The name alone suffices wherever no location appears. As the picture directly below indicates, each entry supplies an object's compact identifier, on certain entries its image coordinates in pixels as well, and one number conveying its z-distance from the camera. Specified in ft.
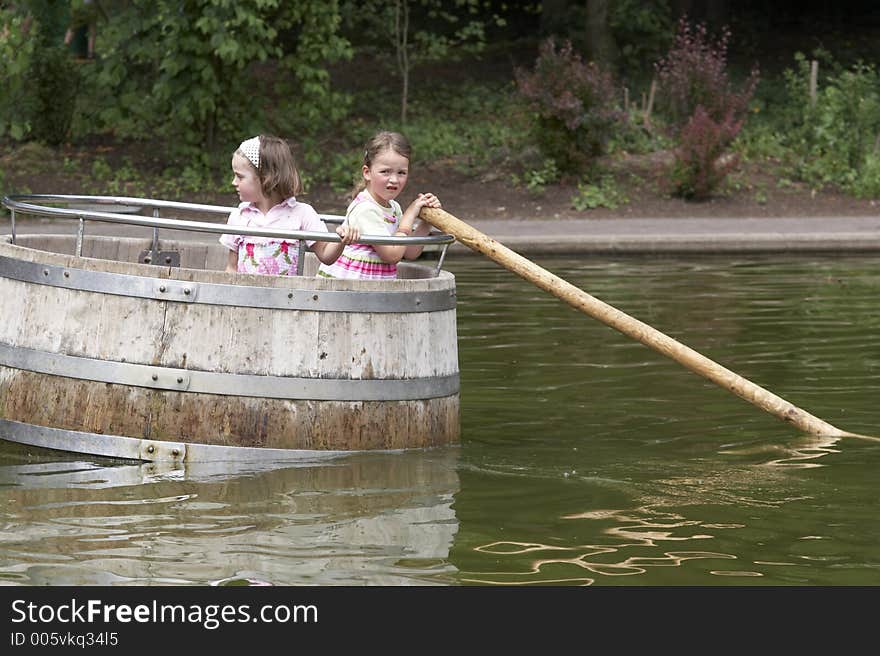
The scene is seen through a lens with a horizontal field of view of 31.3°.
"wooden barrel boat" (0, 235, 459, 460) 21.88
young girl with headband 23.39
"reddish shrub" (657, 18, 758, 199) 62.13
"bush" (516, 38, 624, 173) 63.98
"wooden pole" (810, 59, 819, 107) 75.05
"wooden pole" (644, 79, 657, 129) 73.86
